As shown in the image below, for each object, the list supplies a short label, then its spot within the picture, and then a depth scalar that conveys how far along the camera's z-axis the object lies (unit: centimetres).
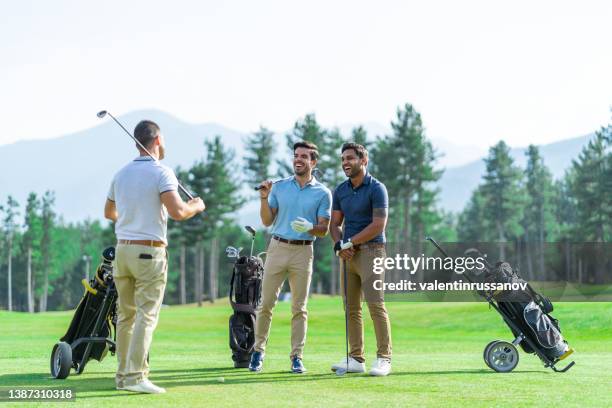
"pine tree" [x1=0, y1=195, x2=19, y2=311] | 10431
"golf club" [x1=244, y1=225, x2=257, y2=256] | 1129
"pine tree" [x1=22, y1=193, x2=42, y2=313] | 9688
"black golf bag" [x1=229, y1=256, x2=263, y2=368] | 1172
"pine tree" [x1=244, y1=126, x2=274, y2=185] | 8506
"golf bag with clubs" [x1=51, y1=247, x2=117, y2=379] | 1053
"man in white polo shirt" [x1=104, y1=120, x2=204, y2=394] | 868
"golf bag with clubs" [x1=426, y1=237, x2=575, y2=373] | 1120
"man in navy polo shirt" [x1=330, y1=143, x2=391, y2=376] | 1055
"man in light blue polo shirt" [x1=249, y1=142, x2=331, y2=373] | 1084
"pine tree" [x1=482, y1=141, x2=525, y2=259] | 9794
